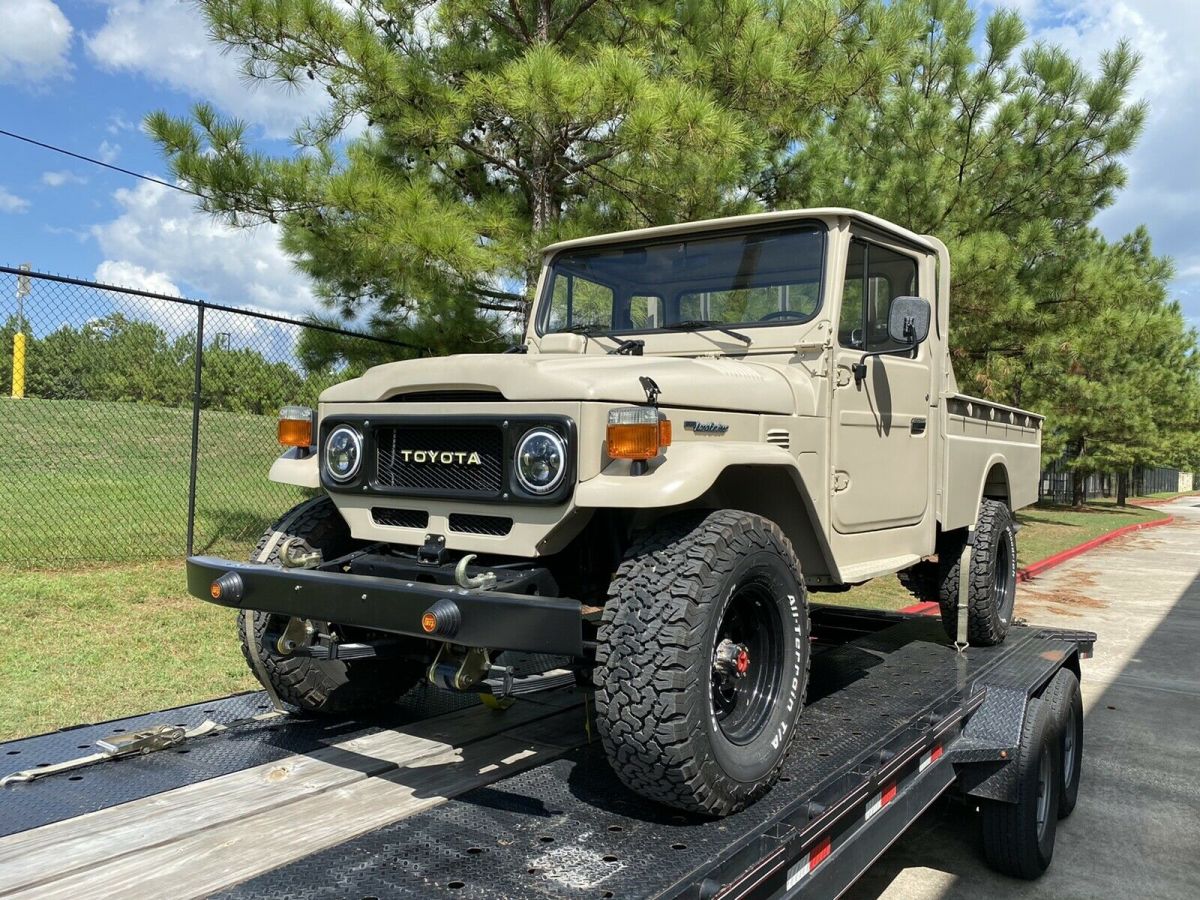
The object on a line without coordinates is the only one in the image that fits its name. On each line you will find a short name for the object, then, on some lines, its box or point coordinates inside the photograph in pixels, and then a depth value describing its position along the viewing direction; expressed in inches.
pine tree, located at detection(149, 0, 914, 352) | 278.2
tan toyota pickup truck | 99.6
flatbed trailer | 84.7
